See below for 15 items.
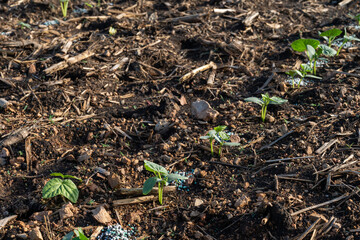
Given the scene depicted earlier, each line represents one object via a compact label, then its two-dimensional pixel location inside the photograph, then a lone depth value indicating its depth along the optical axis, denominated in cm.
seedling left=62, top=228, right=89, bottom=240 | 192
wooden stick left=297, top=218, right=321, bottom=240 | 215
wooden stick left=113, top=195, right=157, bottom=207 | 242
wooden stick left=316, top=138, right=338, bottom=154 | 275
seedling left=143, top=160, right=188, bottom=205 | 224
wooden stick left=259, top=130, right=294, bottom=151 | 286
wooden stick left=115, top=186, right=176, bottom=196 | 247
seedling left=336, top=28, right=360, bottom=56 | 393
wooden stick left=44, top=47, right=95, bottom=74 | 367
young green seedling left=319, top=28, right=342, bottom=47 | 392
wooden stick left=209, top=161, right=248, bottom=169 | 273
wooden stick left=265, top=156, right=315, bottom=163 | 271
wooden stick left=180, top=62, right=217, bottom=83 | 367
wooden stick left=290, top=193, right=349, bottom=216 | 228
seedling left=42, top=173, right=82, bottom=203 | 226
